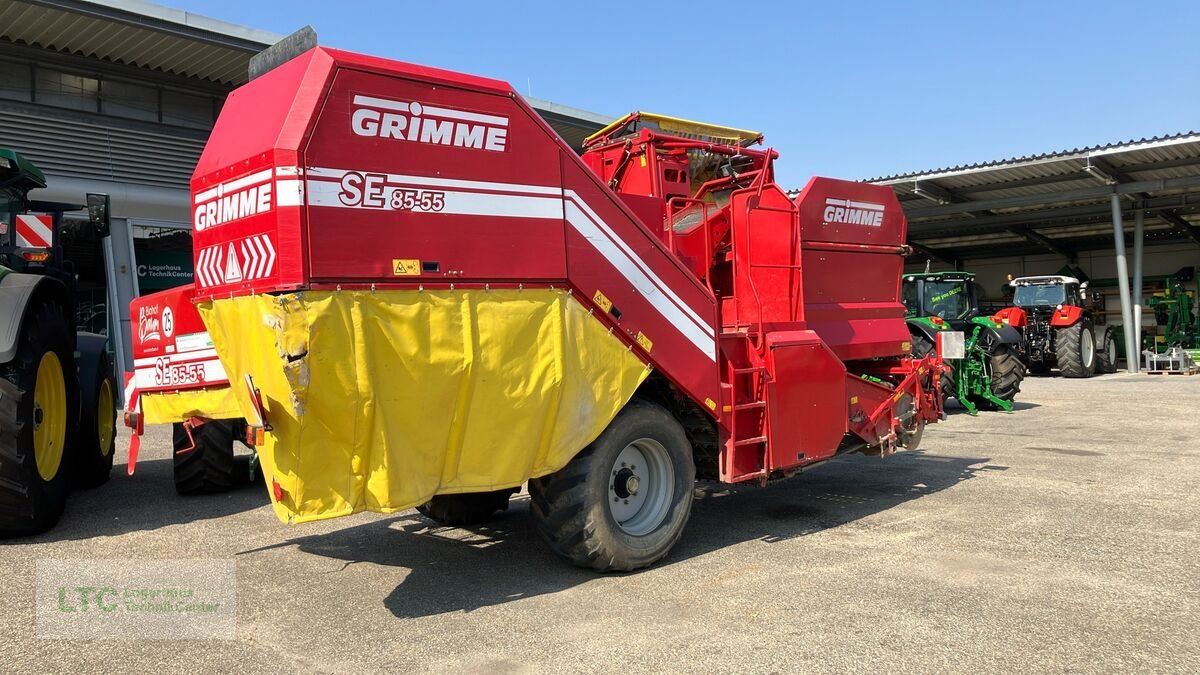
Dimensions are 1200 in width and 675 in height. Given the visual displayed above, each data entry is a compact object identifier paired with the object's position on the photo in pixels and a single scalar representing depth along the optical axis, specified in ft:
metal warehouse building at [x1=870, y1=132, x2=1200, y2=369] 60.44
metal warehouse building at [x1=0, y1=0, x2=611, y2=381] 43.93
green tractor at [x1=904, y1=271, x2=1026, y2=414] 40.16
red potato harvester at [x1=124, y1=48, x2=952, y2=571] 12.10
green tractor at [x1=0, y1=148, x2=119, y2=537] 16.69
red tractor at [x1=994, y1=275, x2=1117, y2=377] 60.59
